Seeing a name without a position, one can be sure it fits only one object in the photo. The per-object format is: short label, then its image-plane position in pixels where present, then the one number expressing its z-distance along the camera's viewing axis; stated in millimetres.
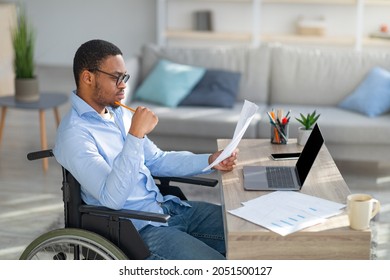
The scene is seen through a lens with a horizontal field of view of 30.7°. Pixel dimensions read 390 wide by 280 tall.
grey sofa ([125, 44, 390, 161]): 4312
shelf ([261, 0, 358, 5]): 6594
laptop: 2389
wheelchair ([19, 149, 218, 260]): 2219
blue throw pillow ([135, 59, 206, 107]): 4676
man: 2205
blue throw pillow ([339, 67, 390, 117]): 4477
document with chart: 2060
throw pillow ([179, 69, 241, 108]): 4664
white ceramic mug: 2006
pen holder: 2971
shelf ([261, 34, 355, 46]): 6566
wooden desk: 2012
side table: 4426
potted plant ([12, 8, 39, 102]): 4492
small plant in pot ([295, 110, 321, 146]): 2980
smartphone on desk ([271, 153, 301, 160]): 2762
